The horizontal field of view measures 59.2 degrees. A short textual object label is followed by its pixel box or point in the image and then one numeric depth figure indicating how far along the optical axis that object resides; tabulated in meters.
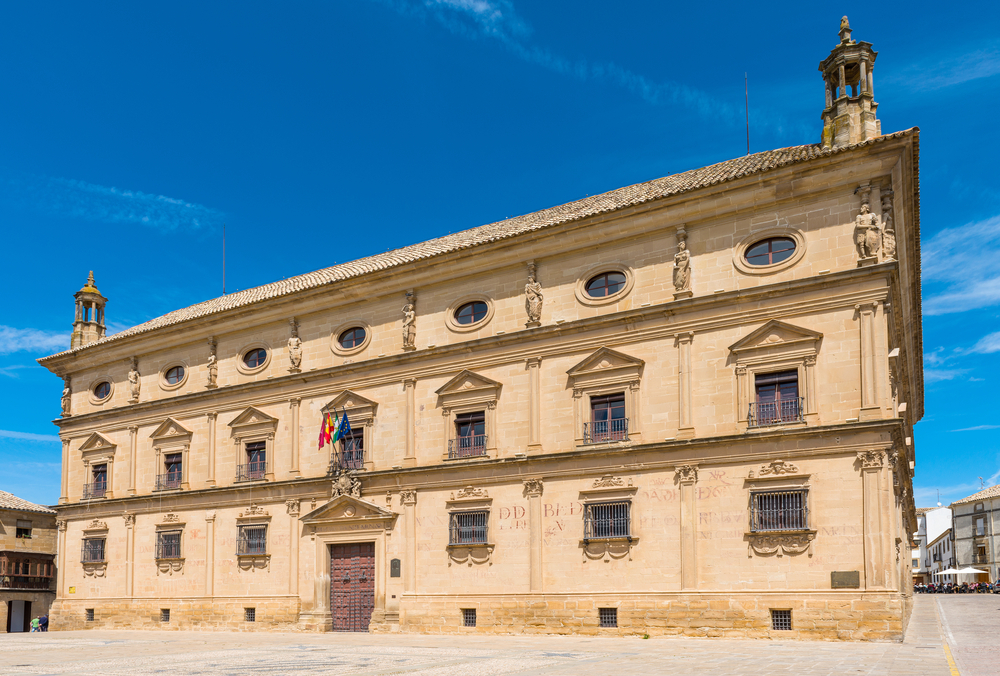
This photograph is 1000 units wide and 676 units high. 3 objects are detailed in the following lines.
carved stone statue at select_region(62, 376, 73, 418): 44.50
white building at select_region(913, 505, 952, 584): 127.12
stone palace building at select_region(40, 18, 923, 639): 25.03
